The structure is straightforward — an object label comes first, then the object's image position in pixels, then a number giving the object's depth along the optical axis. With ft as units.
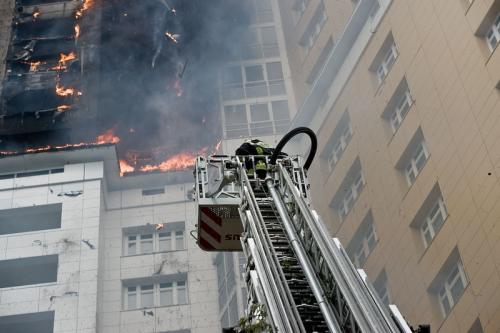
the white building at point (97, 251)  126.93
